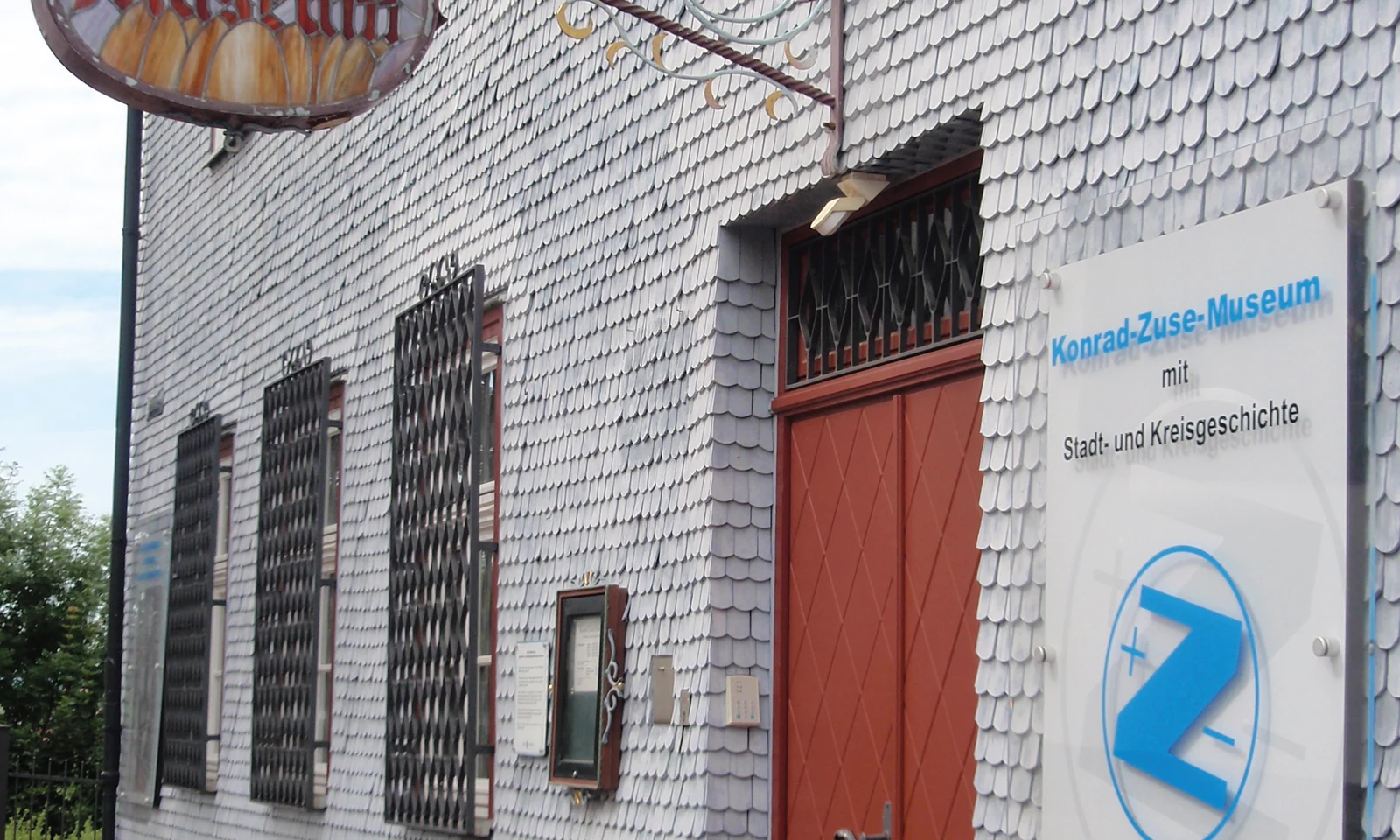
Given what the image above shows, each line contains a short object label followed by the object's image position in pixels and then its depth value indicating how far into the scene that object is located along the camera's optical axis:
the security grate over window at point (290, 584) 11.97
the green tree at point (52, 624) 25.62
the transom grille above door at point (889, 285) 6.36
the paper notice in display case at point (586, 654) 8.20
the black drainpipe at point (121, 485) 15.55
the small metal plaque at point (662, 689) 7.53
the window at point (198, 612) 14.33
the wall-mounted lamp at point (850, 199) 6.41
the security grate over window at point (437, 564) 9.53
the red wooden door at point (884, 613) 6.18
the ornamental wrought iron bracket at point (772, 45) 6.56
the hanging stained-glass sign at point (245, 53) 6.21
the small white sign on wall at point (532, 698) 8.63
